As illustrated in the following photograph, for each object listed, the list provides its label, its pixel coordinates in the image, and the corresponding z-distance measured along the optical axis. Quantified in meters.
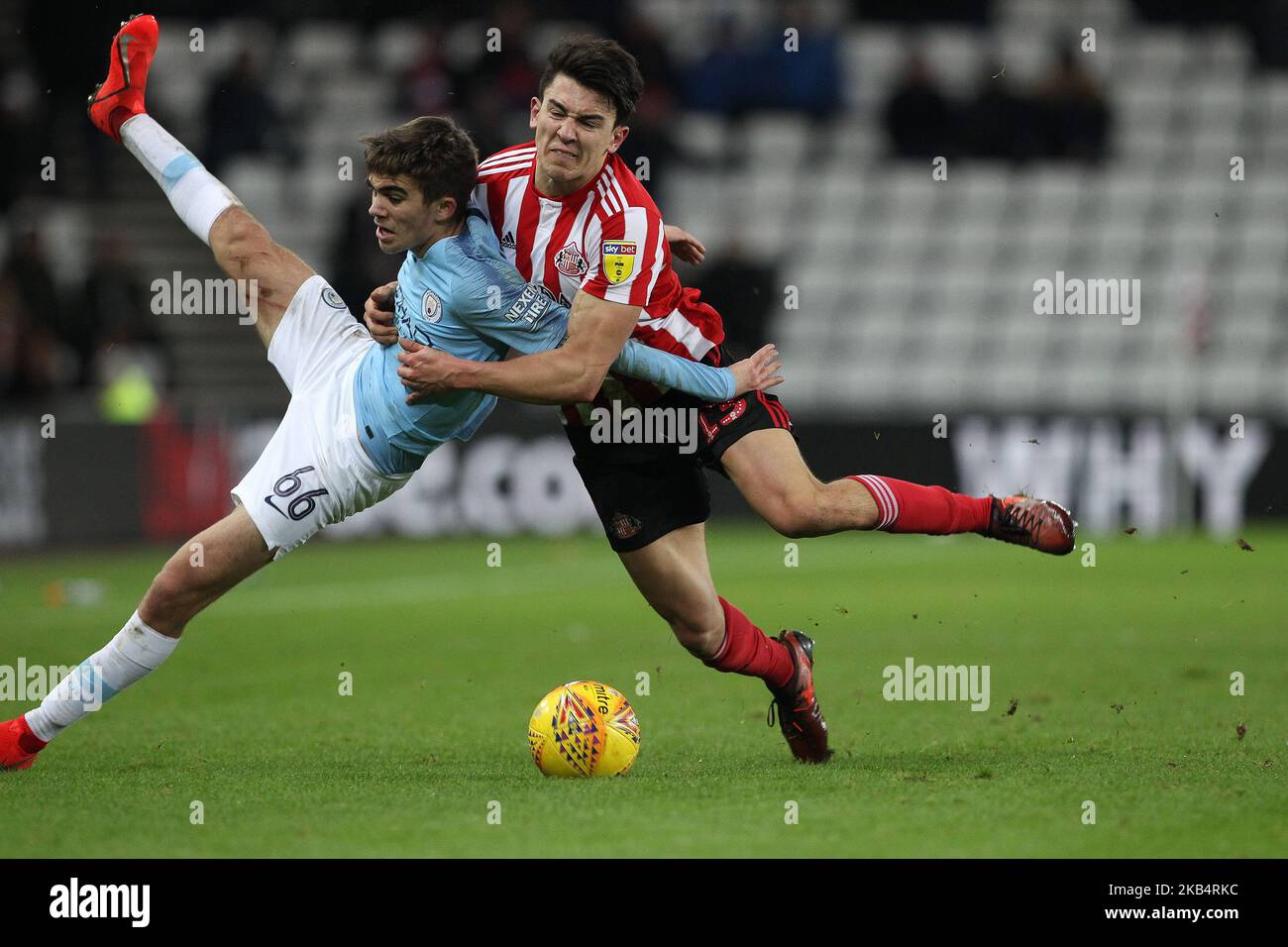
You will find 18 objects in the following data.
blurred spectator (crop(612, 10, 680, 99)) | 19.38
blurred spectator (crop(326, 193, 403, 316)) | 17.30
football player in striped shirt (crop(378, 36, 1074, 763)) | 5.73
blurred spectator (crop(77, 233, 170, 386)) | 18.36
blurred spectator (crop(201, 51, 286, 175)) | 19.06
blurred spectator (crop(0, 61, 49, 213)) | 19.23
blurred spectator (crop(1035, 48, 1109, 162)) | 19.94
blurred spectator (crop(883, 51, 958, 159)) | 19.94
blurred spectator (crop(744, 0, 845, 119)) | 20.52
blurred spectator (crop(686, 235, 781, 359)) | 17.83
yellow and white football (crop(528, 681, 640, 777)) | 6.00
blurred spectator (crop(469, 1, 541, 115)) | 19.47
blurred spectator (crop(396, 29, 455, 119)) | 19.31
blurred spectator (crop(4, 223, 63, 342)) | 18.27
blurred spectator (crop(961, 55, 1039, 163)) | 20.34
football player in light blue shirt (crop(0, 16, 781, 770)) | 5.78
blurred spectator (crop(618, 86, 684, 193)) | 18.75
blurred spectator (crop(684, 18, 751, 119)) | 20.92
